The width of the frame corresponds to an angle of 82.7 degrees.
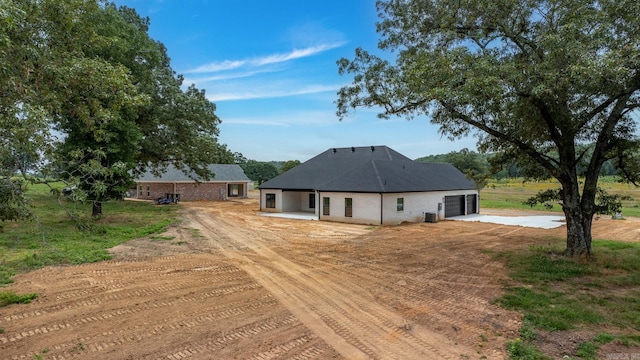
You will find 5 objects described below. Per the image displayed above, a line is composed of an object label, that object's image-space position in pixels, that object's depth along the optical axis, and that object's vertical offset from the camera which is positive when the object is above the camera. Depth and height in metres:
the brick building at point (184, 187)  38.59 -0.09
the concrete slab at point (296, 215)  24.20 -2.12
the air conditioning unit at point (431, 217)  22.55 -2.09
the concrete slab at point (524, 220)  21.52 -2.43
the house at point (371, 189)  21.36 -0.34
